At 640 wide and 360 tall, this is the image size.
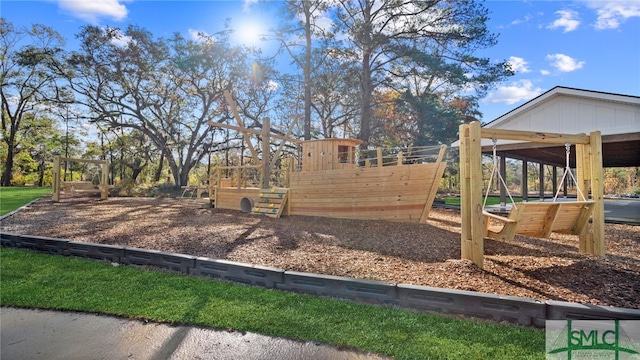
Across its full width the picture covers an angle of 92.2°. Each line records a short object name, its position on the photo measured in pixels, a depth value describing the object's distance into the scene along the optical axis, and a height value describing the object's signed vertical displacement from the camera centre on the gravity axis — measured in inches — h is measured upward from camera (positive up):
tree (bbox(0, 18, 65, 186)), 770.8 +304.6
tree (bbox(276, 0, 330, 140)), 601.3 +307.1
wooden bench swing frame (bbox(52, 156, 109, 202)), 502.1 +1.2
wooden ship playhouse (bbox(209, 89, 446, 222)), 294.7 +0.3
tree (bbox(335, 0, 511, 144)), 503.5 +256.0
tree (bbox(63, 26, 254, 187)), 735.1 +275.0
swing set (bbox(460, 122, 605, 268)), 157.6 -10.7
